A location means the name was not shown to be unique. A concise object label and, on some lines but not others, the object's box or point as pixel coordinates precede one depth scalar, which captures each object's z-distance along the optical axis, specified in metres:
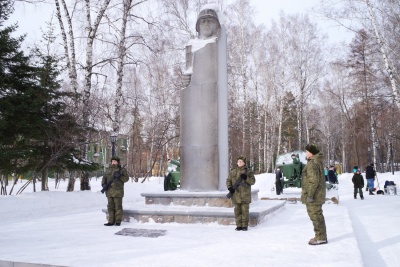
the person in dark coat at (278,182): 13.98
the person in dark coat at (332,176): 20.59
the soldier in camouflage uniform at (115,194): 7.29
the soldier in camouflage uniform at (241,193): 6.42
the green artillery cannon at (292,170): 15.00
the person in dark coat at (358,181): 14.91
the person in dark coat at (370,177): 16.97
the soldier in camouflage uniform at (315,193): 5.19
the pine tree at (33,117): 11.59
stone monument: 8.49
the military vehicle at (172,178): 13.27
